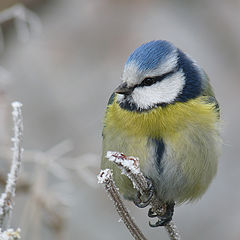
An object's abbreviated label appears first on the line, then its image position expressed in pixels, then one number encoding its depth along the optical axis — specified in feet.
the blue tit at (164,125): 9.31
